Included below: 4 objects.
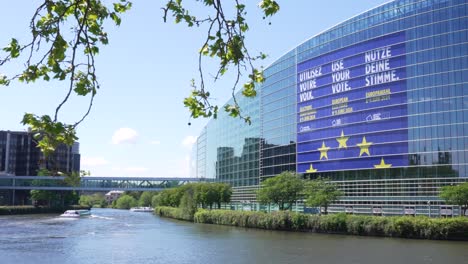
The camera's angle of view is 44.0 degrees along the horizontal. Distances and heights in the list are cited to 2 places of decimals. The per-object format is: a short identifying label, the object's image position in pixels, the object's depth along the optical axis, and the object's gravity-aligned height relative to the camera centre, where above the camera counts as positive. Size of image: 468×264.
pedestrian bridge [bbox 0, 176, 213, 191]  189.38 +0.75
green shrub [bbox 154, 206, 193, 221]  127.96 -5.93
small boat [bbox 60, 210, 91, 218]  142.38 -6.55
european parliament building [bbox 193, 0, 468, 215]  97.69 +15.71
